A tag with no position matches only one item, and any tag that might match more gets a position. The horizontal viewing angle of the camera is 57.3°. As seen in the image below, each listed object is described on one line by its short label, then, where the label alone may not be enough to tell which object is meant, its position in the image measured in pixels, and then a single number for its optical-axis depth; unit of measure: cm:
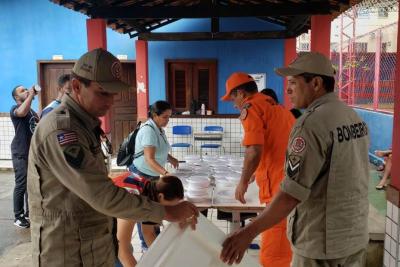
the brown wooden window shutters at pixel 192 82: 931
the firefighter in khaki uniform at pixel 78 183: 145
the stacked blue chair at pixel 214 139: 829
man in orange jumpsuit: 273
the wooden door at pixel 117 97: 884
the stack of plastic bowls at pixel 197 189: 323
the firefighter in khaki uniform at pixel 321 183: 168
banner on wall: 916
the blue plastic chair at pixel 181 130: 847
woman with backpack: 356
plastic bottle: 902
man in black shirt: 468
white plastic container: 161
